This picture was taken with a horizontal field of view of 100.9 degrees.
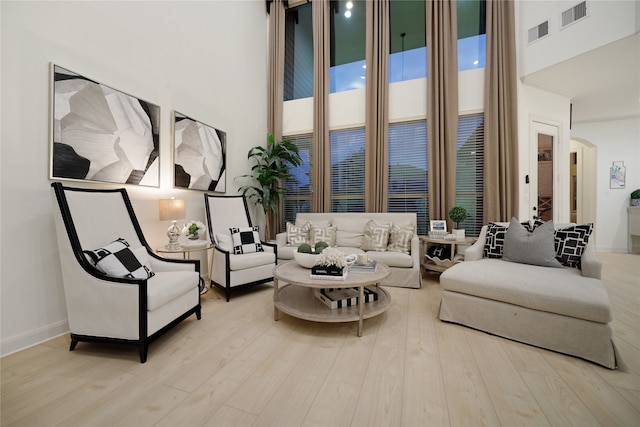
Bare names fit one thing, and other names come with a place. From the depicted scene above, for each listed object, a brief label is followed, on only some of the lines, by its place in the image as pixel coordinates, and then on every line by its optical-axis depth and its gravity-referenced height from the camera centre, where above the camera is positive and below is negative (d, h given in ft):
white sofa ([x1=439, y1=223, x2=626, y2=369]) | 5.41 -2.14
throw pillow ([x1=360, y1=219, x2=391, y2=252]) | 11.30 -1.04
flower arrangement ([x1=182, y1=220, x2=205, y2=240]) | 9.23 -0.54
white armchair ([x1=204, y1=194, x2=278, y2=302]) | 9.35 -1.41
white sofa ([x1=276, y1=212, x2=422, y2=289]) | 10.52 -1.31
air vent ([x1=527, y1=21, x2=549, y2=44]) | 11.03 +7.71
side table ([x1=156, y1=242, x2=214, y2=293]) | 8.59 -1.16
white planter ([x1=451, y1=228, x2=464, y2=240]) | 11.21 -0.91
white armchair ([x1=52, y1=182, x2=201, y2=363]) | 5.56 -1.61
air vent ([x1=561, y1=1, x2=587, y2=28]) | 9.91 +7.64
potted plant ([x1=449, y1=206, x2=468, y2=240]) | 11.33 -0.14
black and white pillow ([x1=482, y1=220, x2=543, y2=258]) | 8.49 -0.86
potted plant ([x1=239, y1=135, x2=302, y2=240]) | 14.37 +2.25
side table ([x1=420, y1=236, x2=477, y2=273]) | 10.85 -1.90
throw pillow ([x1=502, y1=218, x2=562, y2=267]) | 7.43 -0.96
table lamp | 9.02 +0.00
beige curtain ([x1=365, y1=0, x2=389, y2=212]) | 13.73 +5.57
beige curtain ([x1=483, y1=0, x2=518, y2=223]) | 11.75 +4.28
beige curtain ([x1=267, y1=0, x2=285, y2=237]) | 15.93 +8.33
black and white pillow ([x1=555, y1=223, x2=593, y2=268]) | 7.28 -0.88
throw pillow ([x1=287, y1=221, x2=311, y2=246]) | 12.63 -0.99
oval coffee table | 6.51 -2.52
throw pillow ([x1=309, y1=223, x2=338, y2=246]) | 12.40 -1.02
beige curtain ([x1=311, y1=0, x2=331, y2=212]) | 14.88 +5.60
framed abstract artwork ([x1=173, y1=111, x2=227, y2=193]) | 10.56 +2.58
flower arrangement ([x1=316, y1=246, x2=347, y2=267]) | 6.87 -1.18
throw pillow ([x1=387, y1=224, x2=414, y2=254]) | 11.14 -1.11
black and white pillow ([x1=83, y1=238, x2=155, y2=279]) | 5.92 -1.09
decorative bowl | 7.57 -1.32
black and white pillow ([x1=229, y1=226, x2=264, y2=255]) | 10.24 -1.07
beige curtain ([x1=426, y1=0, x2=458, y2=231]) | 12.52 +5.21
